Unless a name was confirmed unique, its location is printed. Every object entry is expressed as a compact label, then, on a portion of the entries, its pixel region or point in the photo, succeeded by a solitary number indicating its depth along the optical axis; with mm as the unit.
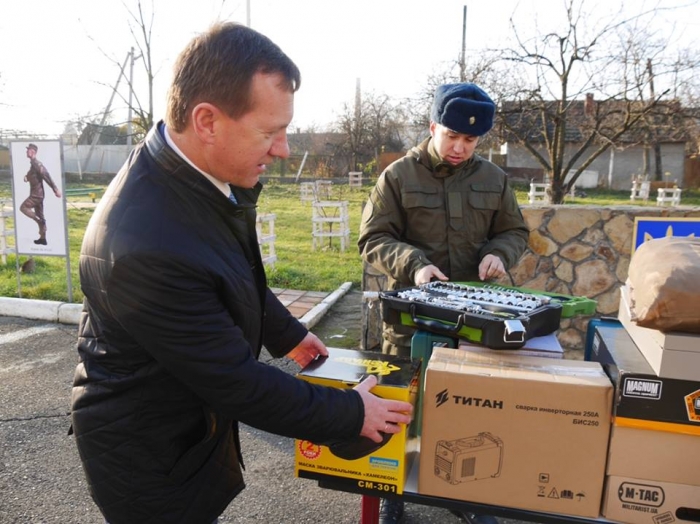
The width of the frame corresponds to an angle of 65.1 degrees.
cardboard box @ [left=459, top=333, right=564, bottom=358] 1712
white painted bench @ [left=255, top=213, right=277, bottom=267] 7812
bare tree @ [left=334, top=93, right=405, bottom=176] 30820
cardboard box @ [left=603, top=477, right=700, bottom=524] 1421
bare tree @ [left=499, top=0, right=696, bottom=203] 7172
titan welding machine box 1423
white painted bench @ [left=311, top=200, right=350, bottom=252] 9750
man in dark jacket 1187
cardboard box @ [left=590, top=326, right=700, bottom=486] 1369
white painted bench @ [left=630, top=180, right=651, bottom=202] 22484
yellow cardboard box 1476
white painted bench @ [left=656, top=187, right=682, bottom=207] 18662
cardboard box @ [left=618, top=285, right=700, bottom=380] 1334
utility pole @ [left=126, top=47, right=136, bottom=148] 6211
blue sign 3178
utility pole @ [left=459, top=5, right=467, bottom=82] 7961
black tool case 1653
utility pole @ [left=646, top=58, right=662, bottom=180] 7027
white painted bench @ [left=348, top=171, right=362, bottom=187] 25891
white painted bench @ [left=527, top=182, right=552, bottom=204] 16775
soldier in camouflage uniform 2535
